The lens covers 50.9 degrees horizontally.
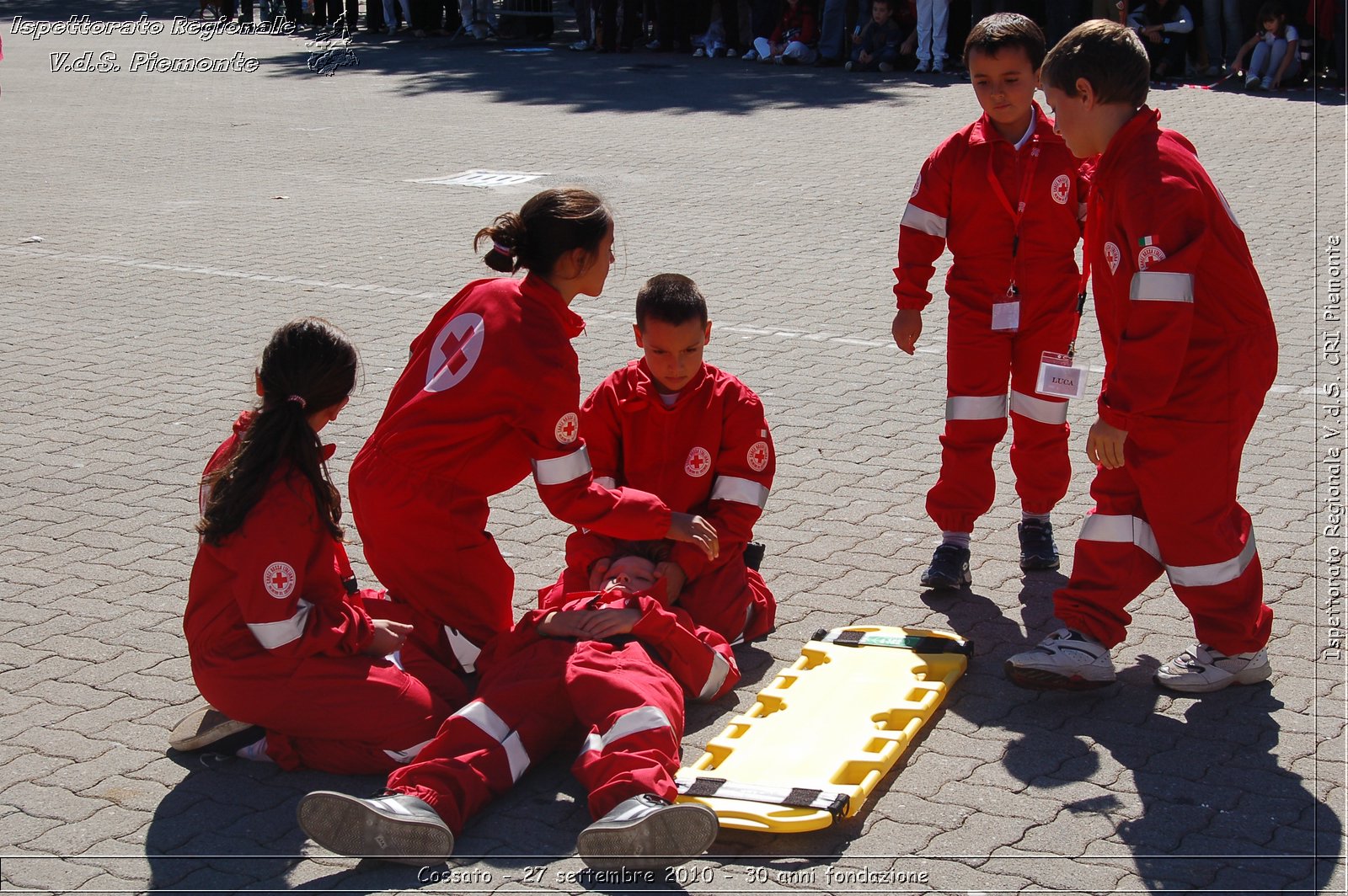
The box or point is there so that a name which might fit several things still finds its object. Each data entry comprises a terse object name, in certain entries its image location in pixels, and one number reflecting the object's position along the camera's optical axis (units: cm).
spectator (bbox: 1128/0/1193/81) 1667
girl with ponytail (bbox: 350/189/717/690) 384
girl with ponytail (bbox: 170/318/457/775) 351
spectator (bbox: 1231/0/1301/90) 1591
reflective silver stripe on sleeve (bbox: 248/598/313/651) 351
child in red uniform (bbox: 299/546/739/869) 308
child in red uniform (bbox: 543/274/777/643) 430
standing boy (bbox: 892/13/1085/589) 466
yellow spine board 338
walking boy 370
